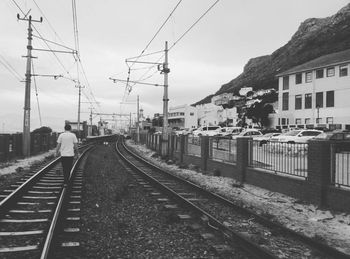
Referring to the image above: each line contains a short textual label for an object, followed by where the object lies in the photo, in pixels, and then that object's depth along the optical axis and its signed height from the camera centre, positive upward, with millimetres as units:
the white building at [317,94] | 53594 +6420
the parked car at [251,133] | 43303 +345
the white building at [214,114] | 105081 +6348
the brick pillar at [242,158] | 15203 -866
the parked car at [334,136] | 28745 +89
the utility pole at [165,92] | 28500 +3194
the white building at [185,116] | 129375 +6369
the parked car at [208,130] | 52994 +791
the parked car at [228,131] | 51712 +661
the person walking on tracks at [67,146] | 11125 -349
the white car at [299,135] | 32016 +127
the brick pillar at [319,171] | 10125 -898
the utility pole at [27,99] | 26484 +2336
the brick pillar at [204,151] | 19766 -828
